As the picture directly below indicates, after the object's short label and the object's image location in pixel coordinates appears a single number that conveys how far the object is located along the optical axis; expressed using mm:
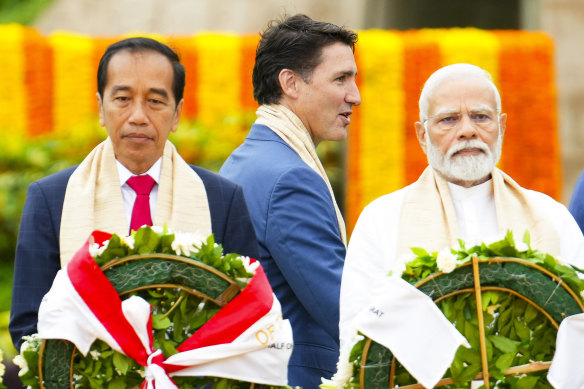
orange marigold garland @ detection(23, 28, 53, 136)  17391
